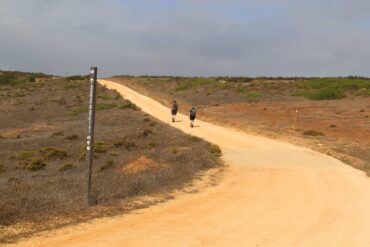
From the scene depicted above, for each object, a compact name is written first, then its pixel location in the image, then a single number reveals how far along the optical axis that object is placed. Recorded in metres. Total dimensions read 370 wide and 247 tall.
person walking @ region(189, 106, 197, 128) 37.11
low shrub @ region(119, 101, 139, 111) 51.66
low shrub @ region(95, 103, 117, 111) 54.25
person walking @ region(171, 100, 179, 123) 40.55
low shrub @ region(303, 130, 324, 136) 34.28
